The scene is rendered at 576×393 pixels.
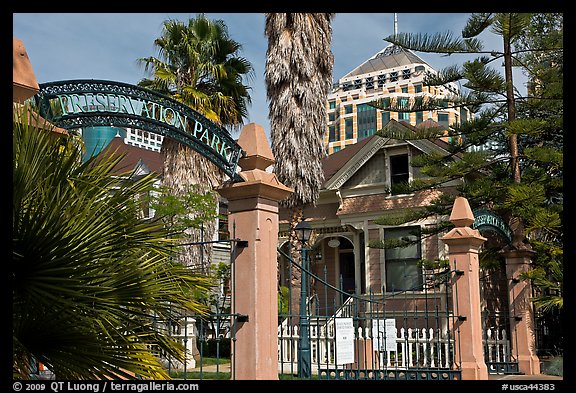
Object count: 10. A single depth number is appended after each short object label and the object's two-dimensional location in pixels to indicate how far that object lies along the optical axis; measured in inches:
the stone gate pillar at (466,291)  439.8
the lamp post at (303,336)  412.6
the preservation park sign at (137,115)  256.5
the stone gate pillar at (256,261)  263.9
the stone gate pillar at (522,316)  569.9
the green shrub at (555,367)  561.6
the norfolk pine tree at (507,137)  610.2
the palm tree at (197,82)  803.4
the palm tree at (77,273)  190.5
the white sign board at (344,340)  345.4
